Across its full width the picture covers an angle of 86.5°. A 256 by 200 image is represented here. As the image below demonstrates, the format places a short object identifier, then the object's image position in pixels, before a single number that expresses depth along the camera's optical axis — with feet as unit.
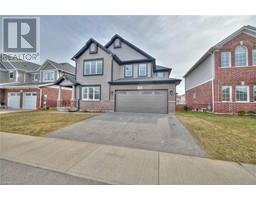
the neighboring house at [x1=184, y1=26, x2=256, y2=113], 43.62
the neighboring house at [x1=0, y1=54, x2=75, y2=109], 63.00
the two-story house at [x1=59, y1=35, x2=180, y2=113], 44.45
